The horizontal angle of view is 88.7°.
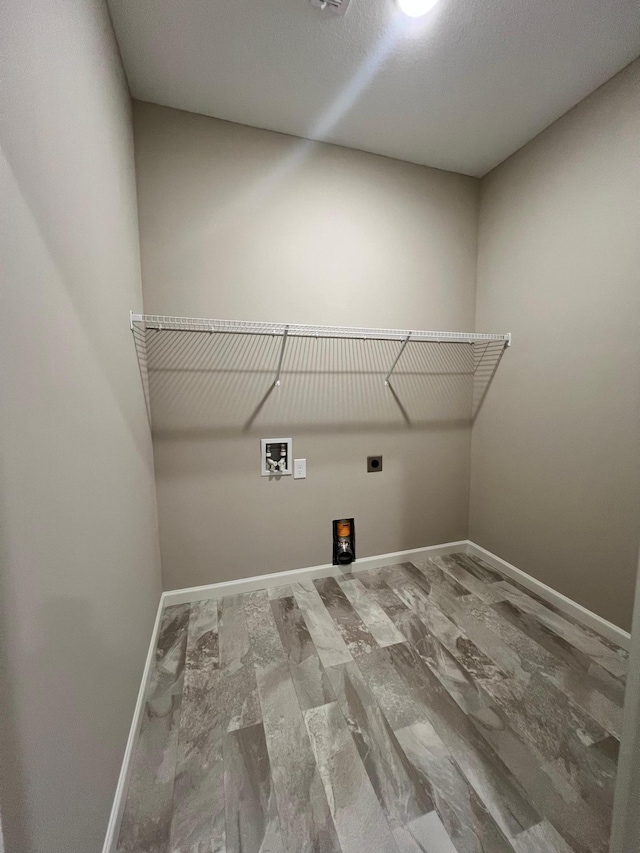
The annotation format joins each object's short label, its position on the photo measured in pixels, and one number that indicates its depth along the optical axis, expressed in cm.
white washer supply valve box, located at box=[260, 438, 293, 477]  183
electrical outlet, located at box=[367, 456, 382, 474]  204
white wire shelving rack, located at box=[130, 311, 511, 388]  148
